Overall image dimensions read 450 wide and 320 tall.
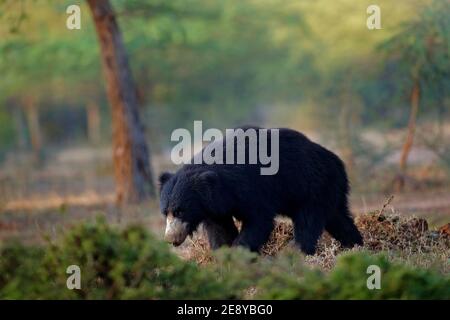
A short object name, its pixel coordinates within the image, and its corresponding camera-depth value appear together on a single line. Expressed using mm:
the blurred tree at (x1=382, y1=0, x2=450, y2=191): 16547
